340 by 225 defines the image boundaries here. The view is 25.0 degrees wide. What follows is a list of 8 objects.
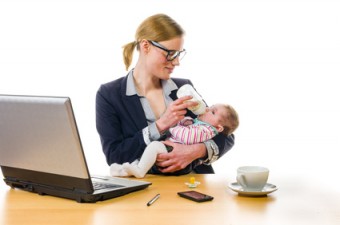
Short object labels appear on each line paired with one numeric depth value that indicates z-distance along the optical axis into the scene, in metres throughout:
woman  2.94
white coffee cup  2.36
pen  2.29
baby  2.88
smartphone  2.32
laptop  2.22
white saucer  2.37
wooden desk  2.15
